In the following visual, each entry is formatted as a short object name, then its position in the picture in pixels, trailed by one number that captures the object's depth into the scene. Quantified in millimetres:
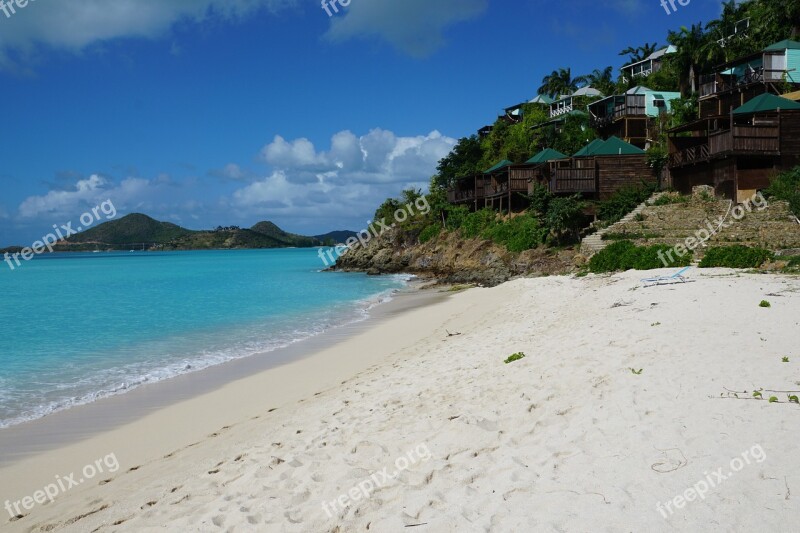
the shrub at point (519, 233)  34969
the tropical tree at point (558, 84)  78438
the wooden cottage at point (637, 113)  51625
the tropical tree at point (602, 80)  67875
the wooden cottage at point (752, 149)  28062
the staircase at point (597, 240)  28406
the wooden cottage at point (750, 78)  39969
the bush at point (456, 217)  50500
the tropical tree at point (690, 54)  51156
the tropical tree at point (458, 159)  67250
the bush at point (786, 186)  25848
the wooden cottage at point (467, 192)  49406
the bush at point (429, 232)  53831
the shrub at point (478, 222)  44831
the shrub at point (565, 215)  32094
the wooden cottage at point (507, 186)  42875
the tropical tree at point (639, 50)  74438
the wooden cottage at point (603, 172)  35094
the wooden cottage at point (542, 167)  40625
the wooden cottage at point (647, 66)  68188
